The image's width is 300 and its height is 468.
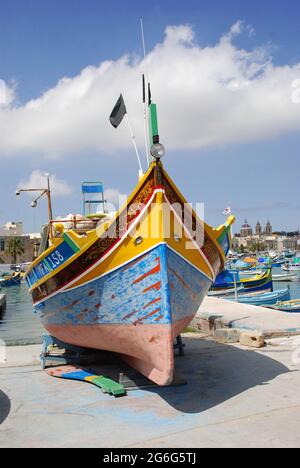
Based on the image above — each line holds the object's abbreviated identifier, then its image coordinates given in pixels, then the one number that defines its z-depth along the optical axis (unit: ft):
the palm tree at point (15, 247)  269.85
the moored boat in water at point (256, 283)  106.22
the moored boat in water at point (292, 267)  220.92
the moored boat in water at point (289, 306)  66.56
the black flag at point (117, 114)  23.47
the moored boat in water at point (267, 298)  83.35
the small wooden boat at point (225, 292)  102.06
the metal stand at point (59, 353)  25.13
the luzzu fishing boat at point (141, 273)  18.49
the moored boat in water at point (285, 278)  178.29
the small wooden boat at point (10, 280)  174.34
